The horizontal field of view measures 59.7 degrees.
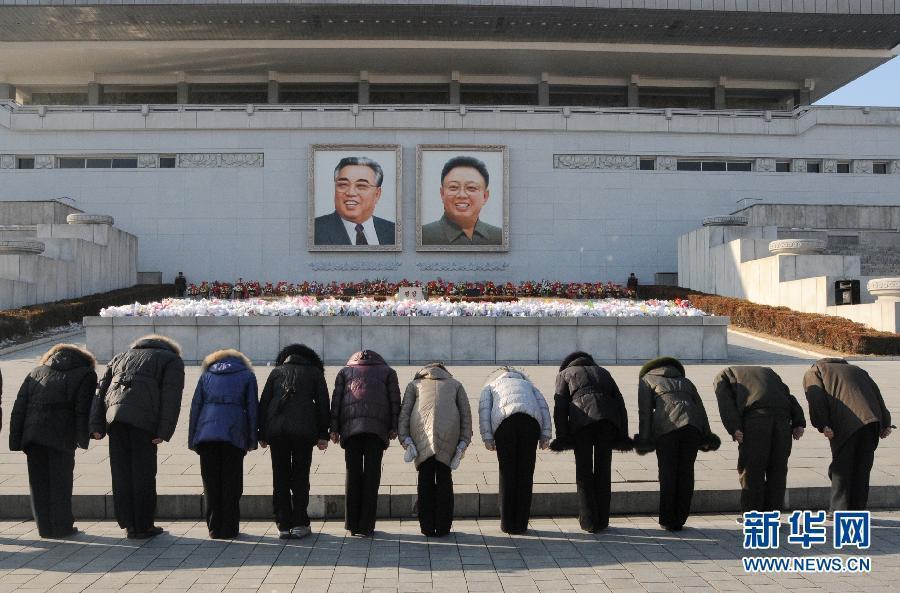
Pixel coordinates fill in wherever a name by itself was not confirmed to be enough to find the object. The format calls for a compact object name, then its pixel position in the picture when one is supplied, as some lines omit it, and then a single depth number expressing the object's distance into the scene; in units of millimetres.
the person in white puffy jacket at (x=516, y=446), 6387
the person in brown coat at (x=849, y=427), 6480
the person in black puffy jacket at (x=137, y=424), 6262
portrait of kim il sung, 31562
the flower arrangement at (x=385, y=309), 16109
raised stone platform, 15781
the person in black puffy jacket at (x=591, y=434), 6418
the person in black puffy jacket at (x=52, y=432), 6293
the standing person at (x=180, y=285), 30609
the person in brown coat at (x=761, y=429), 6402
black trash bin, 20141
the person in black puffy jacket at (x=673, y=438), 6398
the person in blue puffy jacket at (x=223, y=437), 6254
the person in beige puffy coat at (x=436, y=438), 6289
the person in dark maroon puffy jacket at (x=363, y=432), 6340
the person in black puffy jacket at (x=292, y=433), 6285
